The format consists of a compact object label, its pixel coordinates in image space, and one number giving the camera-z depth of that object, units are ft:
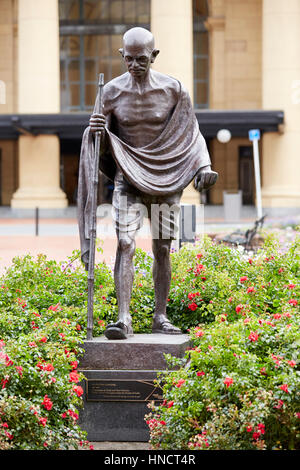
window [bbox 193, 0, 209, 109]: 139.85
